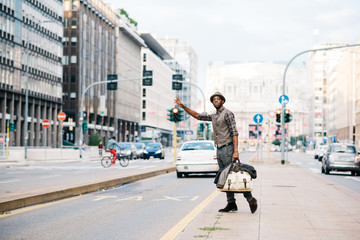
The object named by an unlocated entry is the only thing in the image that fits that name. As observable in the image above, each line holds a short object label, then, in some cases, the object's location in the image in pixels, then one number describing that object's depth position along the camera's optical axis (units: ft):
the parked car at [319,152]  202.26
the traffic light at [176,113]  117.54
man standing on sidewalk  33.35
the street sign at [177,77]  139.32
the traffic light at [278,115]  122.37
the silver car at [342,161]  96.12
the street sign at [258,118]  124.78
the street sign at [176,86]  136.56
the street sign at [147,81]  131.44
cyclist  120.26
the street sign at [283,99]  118.83
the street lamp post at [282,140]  127.24
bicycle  118.73
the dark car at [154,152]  186.39
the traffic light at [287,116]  123.24
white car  77.92
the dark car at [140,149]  183.26
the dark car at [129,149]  166.61
